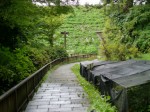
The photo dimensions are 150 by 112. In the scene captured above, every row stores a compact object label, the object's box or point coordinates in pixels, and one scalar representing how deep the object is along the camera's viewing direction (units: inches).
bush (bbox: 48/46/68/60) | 720.6
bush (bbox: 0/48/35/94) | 173.2
